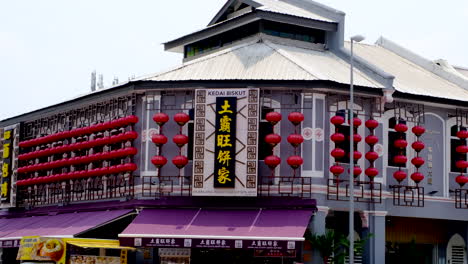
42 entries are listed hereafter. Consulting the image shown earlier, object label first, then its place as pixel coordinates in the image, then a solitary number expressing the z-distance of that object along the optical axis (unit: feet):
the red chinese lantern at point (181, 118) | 132.36
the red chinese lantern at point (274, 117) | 128.98
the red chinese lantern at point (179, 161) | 130.93
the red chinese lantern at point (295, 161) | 127.34
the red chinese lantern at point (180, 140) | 131.44
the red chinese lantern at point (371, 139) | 133.08
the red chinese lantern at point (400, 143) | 135.13
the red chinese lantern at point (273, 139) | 128.06
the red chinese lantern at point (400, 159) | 135.44
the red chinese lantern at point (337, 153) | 129.29
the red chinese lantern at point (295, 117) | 128.36
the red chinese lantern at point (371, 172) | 132.16
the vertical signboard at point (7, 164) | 170.91
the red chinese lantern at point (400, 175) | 135.13
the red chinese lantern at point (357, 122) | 131.23
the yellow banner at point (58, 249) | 124.44
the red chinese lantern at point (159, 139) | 132.05
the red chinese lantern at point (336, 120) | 130.41
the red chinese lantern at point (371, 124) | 133.08
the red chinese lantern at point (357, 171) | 128.77
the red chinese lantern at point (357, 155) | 129.15
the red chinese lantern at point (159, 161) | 131.85
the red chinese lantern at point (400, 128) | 136.15
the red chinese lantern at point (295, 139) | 127.75
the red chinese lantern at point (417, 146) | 137.08
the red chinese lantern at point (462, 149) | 142.00
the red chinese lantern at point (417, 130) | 136.98
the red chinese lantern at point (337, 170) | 128.90
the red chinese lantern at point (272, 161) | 127.85
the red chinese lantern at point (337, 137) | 129.59
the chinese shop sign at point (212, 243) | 119.44
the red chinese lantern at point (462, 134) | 143.13
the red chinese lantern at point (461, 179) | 141.72
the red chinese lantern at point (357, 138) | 129.29
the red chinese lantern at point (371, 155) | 132.77
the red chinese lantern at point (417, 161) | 136.46
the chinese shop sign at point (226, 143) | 128.57
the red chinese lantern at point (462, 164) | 142.51
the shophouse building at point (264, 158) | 128.26
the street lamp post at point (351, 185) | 109.09
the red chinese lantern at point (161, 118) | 132.87
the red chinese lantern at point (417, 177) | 136.36
